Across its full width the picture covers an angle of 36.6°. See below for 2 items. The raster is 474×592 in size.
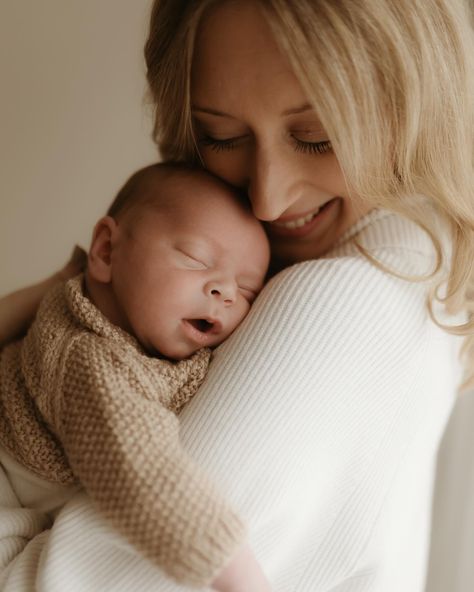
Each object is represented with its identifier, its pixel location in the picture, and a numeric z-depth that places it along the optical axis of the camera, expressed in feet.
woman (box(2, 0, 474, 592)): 2.77
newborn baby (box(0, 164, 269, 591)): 2.45
